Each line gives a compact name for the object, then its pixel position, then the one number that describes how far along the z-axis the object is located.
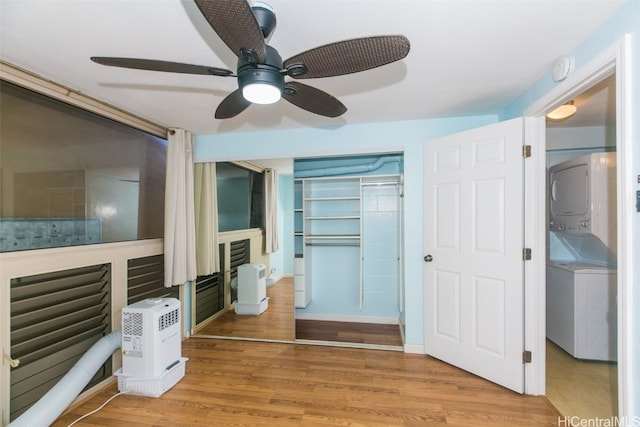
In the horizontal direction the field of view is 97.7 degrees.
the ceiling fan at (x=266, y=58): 0.88
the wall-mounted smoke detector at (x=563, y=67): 1.64
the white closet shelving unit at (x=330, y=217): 3.51
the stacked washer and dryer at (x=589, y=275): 2.45
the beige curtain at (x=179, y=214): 2.80
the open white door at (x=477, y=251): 2.12
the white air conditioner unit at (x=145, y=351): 2.09
